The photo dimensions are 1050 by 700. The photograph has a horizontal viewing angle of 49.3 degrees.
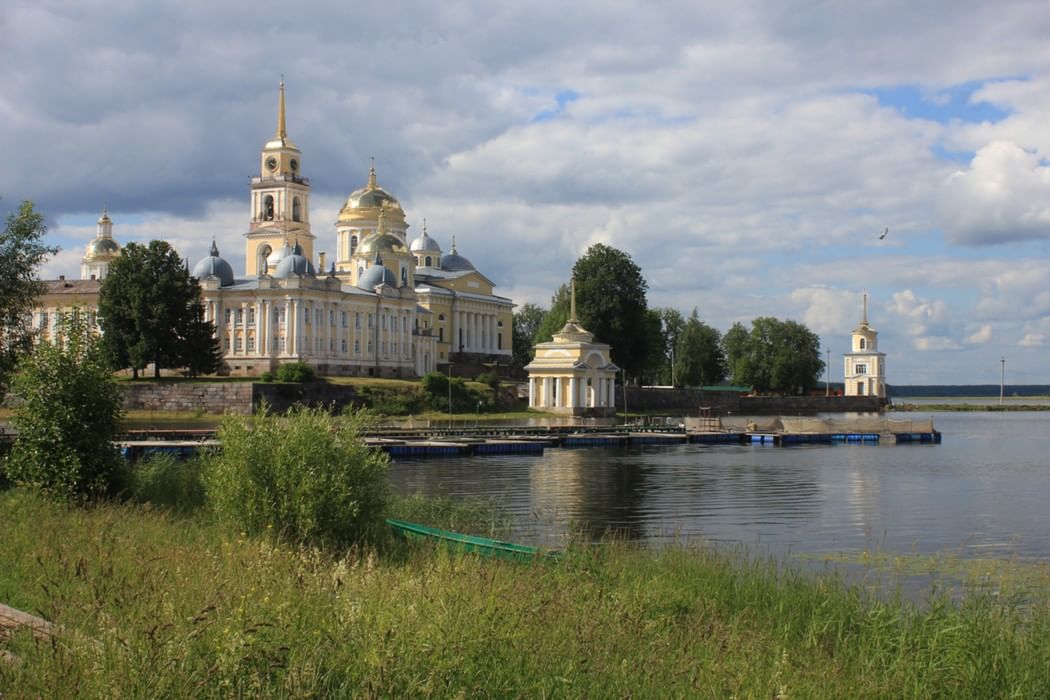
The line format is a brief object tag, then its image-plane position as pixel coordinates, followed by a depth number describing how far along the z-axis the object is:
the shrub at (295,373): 80.19
